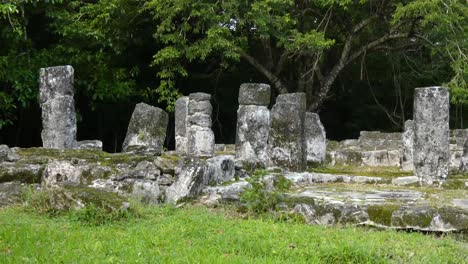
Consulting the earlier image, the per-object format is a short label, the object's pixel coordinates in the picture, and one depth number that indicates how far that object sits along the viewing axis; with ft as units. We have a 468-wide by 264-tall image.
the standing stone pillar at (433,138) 37.09
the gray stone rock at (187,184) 30.86
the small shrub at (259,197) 27.40
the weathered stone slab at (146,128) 41.98
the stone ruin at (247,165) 27.09
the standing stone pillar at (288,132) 40.50
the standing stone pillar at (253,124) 40.14
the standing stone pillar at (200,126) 44.83
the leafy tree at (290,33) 60.39
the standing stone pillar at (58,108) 40.42
